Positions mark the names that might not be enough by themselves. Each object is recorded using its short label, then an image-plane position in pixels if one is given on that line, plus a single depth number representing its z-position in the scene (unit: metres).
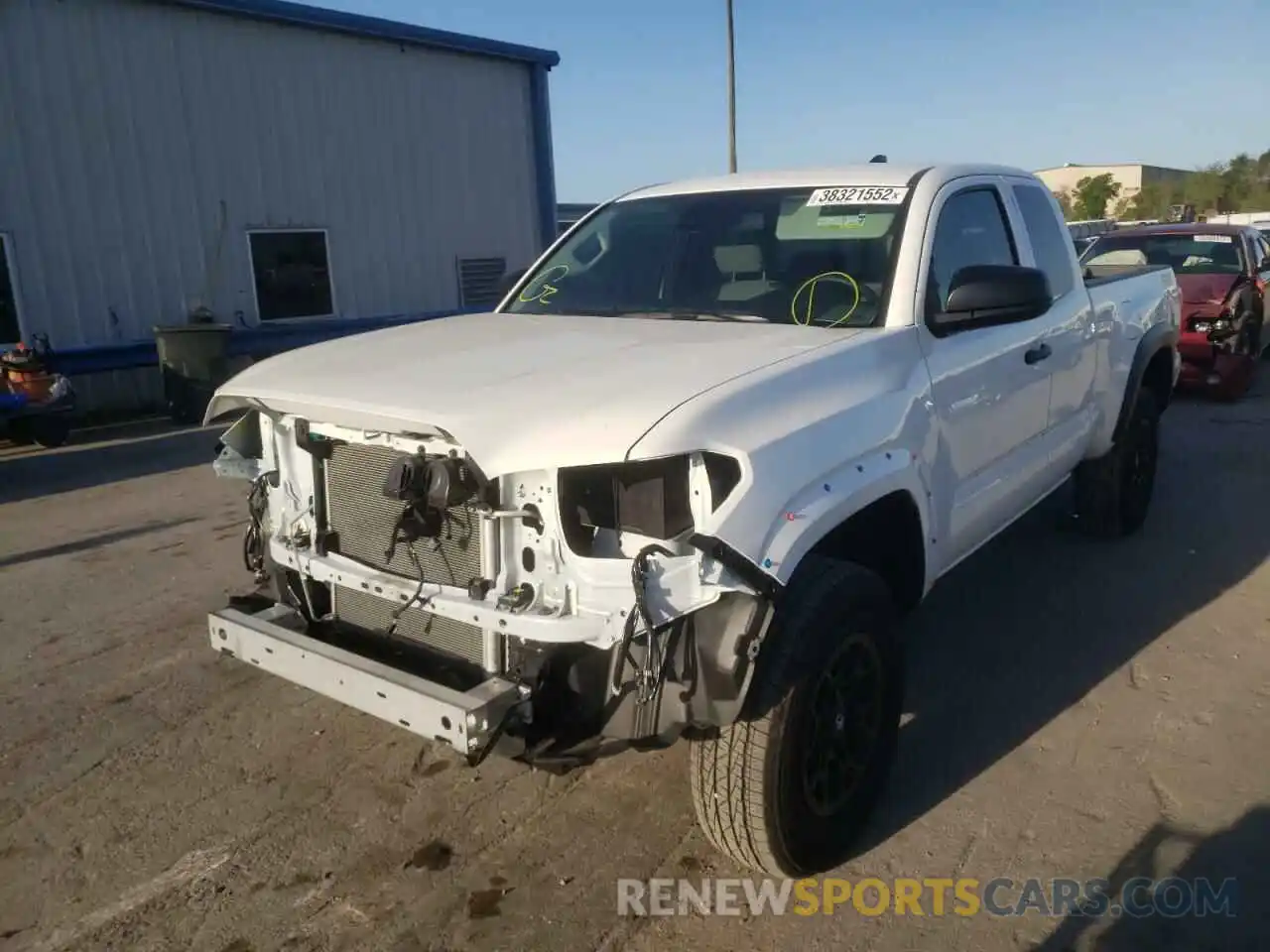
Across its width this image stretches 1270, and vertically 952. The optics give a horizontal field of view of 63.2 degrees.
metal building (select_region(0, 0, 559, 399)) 10.68
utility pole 21.89
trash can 11.05
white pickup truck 2.49
